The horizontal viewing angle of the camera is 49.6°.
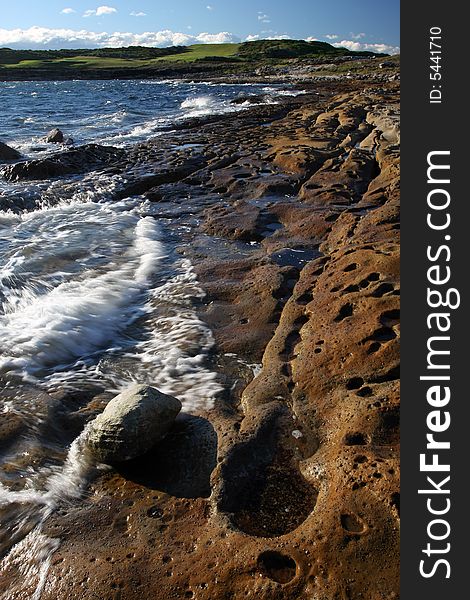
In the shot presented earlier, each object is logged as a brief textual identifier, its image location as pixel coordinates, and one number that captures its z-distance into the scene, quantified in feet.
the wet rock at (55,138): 59.21
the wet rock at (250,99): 97.55
